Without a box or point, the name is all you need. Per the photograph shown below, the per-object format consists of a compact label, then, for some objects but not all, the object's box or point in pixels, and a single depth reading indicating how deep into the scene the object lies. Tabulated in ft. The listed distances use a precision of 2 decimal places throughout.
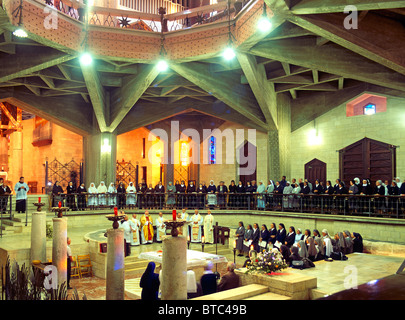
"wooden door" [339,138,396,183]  53.21
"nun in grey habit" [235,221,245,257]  47.50
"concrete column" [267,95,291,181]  61.77
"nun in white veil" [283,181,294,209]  50.55
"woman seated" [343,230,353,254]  39.73
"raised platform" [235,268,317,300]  24.10
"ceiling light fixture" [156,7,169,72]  48.71
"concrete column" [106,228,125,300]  25.70
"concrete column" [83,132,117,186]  64.49
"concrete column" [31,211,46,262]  35.58
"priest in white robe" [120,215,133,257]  45.39
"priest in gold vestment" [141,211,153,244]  48.06
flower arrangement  25.71
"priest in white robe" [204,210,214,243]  50.43
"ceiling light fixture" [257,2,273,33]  37.55
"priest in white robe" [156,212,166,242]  48.21
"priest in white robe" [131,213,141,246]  46.55
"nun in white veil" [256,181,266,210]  53.88
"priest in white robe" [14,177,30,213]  52.47
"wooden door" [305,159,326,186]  60.44
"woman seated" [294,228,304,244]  41.36
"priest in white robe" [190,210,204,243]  51.01
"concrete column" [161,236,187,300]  20.33
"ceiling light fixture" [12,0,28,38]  37.10
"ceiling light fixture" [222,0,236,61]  44.37
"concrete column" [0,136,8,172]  75.72
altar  30.71
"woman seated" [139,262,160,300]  23.94
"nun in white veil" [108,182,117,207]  58.39
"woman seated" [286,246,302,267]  33.75
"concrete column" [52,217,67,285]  32.50
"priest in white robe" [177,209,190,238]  42.69
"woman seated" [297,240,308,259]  34.88
